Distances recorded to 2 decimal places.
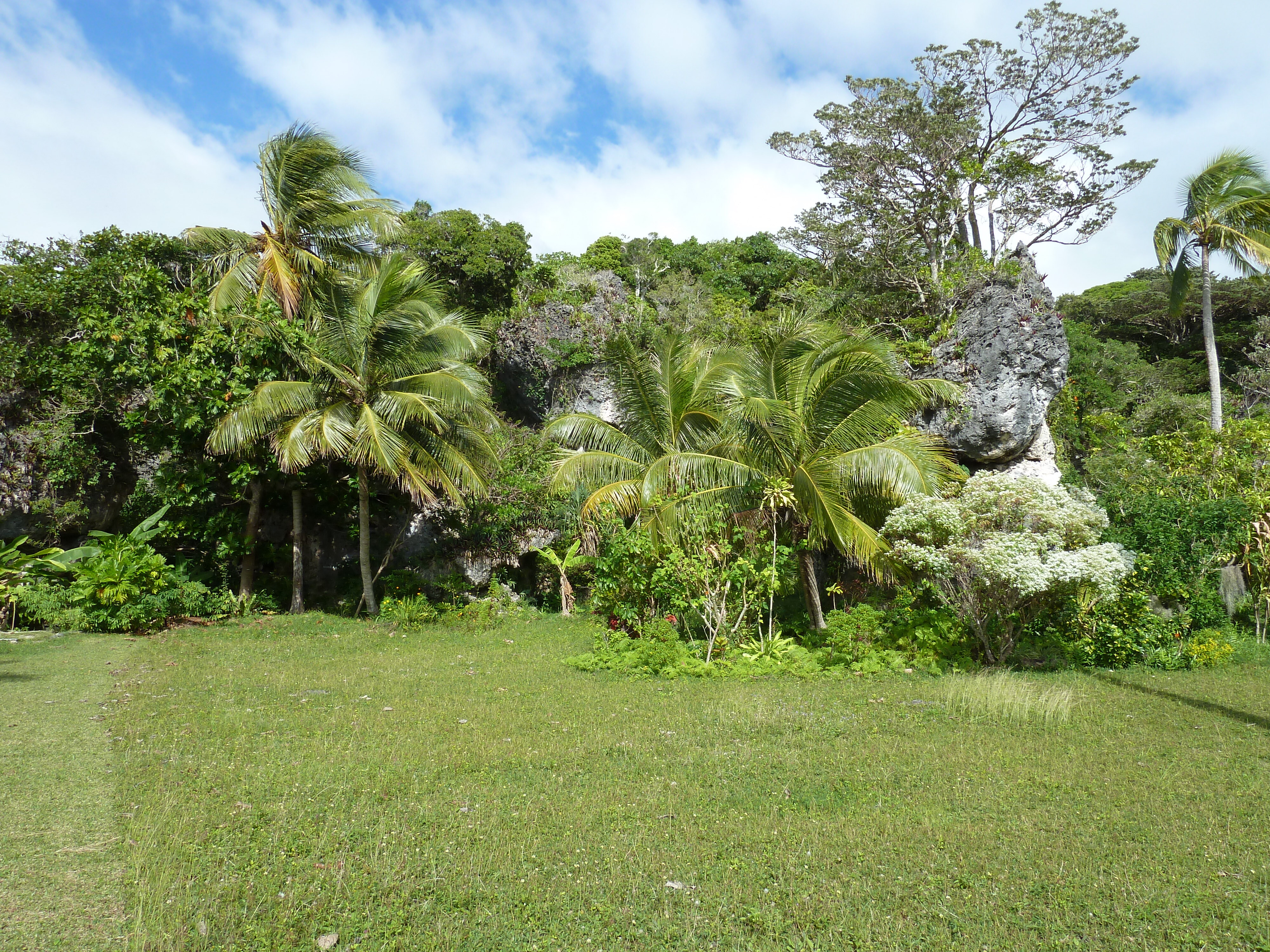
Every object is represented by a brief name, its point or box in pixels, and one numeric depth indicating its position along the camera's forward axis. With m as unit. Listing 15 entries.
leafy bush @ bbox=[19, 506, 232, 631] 13.55
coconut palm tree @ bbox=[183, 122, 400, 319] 16.08
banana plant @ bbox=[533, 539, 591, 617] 16.41
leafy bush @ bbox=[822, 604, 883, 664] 10.83
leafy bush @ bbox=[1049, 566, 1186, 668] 10.43
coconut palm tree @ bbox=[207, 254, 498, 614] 14.26
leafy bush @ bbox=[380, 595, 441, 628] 15.30
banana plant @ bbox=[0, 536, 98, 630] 11.09
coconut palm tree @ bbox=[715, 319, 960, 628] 11.21
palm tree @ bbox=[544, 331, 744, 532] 13.74
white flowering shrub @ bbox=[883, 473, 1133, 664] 9.71
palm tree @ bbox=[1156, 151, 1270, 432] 18.22
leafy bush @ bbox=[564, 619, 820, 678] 10.59
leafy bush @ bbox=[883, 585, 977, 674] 10.60
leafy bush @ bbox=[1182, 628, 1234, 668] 10.27
